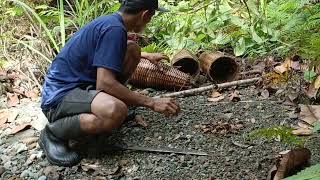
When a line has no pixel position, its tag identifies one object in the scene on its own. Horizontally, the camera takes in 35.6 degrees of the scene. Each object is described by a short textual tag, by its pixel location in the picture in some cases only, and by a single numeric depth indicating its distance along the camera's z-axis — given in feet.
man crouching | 10.44
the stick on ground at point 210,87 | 13.96
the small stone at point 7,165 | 11.22
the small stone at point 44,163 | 11.16
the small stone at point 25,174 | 10.85
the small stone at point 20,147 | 11.87
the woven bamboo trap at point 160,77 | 14.43
